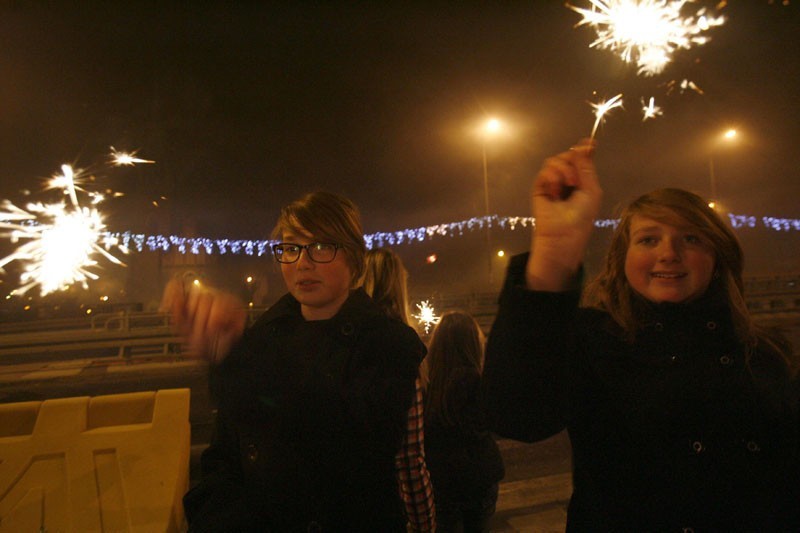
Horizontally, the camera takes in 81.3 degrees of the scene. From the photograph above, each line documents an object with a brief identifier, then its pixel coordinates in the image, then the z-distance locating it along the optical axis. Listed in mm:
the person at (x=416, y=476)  2141
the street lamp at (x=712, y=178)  24825
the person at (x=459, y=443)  2898
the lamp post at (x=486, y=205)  21627
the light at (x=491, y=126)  18469
